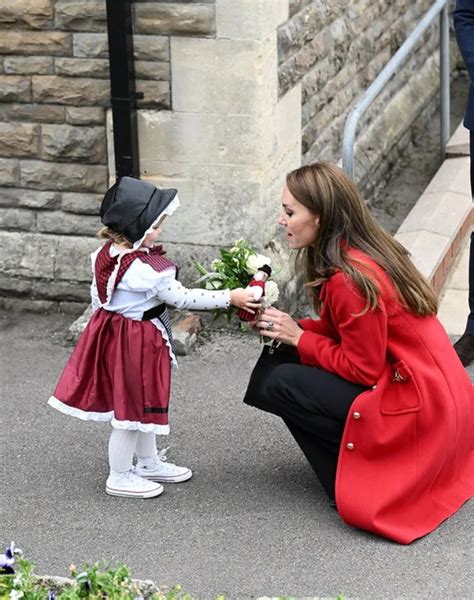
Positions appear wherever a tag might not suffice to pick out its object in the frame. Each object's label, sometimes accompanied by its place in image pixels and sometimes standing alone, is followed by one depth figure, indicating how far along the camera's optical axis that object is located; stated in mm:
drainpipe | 6078
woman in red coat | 4523
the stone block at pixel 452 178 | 8078
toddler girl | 4699
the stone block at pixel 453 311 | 6645
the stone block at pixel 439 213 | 7453
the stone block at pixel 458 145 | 8633
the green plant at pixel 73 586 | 3486
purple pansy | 3586
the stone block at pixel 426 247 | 6895
